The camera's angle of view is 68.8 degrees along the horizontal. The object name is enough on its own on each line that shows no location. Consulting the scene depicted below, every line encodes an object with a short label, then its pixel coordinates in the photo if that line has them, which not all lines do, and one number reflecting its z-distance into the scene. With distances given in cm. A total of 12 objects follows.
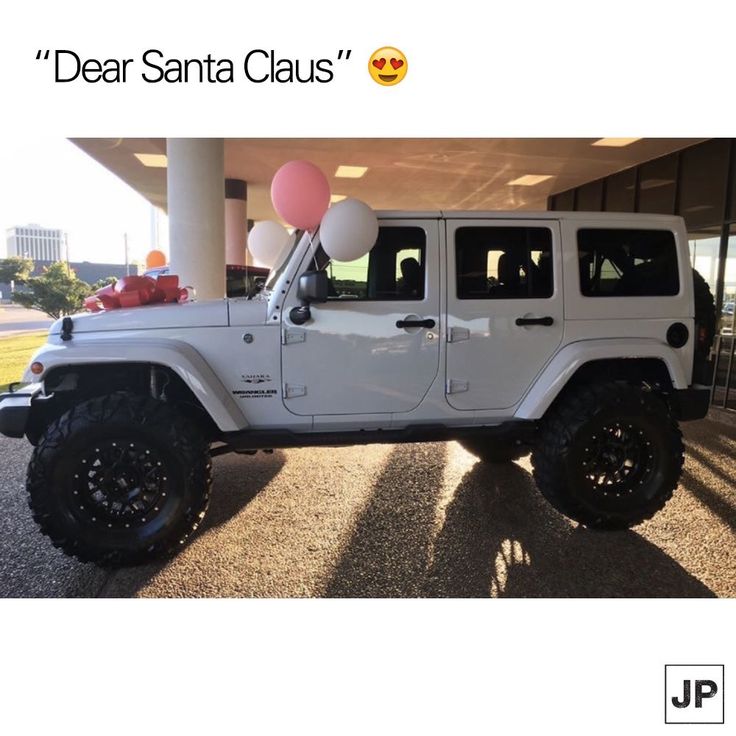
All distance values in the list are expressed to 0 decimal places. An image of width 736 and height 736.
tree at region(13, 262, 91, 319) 1123
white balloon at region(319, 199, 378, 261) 301
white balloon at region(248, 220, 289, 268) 408
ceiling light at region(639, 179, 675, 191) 828
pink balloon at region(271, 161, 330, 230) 317
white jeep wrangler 298
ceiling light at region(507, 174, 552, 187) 1001
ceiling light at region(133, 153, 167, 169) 914
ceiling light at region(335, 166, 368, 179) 965
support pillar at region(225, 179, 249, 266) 1155
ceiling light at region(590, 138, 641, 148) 720
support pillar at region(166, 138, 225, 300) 691
